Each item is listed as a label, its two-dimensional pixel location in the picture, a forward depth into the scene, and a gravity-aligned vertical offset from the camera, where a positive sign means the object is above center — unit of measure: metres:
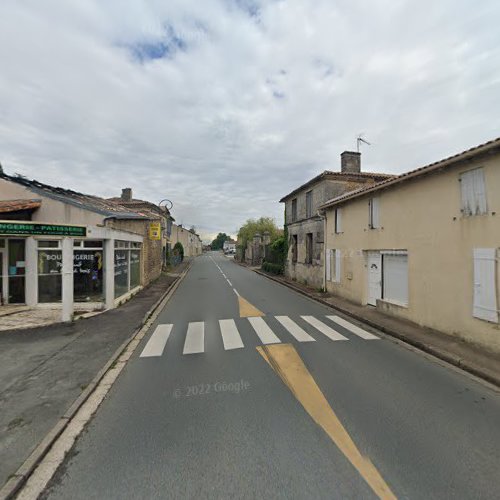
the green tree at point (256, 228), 43.44 +3.92
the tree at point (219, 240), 132.07 +6.22
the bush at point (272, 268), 23.35 -1.23
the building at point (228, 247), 85.79 +2.23
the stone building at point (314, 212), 15.63 +2.68
